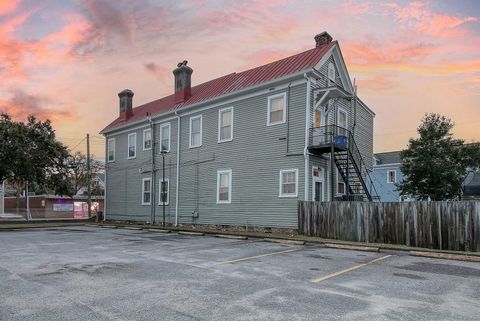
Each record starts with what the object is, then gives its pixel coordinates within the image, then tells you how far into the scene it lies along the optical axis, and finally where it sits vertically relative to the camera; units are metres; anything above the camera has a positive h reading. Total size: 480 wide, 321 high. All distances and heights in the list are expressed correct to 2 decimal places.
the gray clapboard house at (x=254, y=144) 18.97 +2.49
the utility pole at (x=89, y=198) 33.14 -0.93
